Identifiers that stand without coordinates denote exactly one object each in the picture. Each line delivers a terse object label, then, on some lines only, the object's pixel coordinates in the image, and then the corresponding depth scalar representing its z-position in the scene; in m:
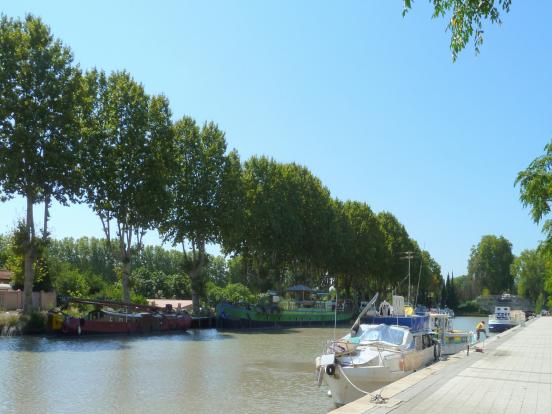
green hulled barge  60.88
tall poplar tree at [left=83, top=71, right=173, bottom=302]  53.22
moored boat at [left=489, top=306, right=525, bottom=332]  68.03
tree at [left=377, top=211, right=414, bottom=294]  104.12
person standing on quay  43.01
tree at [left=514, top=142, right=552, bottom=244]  14.37
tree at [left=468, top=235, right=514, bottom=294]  165.62
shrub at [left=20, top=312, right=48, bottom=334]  43.38
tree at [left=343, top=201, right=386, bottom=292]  94.58
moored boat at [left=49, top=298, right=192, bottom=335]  44.00
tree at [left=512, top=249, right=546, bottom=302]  137.48
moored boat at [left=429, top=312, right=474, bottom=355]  34.66
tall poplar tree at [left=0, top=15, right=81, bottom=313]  44.38
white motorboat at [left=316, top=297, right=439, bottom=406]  18.83
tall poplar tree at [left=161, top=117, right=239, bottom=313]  62.38
